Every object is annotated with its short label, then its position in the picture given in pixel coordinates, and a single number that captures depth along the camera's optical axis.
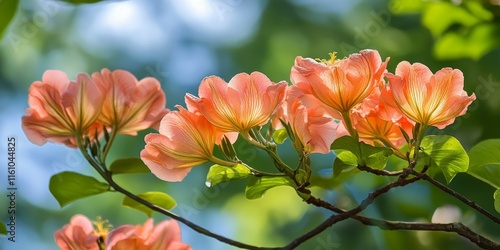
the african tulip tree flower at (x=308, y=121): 1.59
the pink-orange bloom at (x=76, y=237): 1.67
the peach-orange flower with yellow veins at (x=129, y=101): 1.68
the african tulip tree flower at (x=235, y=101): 1.59
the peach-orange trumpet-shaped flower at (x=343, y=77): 1.58
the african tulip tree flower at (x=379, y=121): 1.59
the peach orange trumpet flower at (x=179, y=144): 1.60
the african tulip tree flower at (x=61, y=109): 1.67
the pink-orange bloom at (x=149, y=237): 1.64
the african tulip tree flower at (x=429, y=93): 1.58
